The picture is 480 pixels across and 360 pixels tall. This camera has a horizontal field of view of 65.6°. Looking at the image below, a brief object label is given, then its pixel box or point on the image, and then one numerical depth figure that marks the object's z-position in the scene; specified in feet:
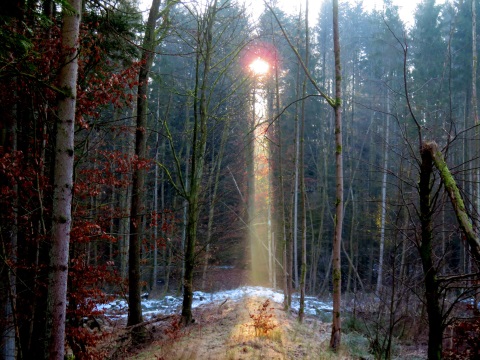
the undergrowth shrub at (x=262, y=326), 25.88
